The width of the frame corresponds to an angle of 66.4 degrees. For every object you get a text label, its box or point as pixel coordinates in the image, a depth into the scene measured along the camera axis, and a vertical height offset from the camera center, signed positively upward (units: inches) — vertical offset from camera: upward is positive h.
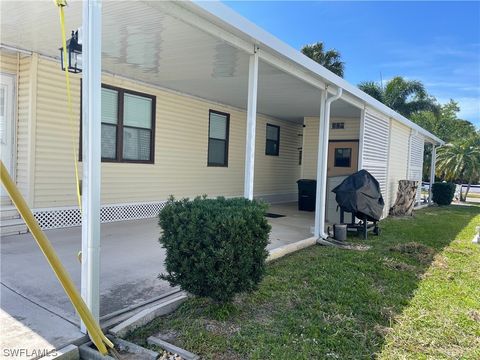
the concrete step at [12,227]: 220.5 -45.7
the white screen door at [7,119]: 232.7 +20.9
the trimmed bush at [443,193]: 657.0 -40.7
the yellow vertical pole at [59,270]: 79.8 -29.4
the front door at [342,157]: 462.6 +11.4
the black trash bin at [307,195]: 430.0 -36.1
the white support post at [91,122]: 107.3 +10.0
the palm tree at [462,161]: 805.9 +22.3
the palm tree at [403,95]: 888.9 +178.8
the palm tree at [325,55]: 897.5 +268.9
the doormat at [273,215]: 367.7 -53.5
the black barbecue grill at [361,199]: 279.3 -24.7
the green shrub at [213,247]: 119.5 -28.9
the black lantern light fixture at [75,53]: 139.3 +39.8
